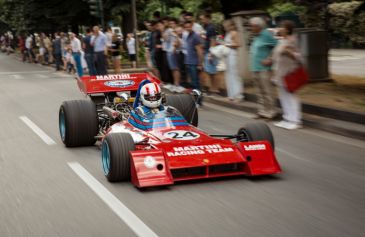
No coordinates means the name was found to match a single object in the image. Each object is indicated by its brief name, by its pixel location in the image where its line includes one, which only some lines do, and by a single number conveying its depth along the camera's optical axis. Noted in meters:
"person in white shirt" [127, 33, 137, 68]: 29.55
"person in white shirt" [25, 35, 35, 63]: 40.82
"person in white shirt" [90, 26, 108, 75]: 23.23
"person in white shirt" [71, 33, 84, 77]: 26.70
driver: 8.63
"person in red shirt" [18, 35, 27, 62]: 44.97
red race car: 7.28
